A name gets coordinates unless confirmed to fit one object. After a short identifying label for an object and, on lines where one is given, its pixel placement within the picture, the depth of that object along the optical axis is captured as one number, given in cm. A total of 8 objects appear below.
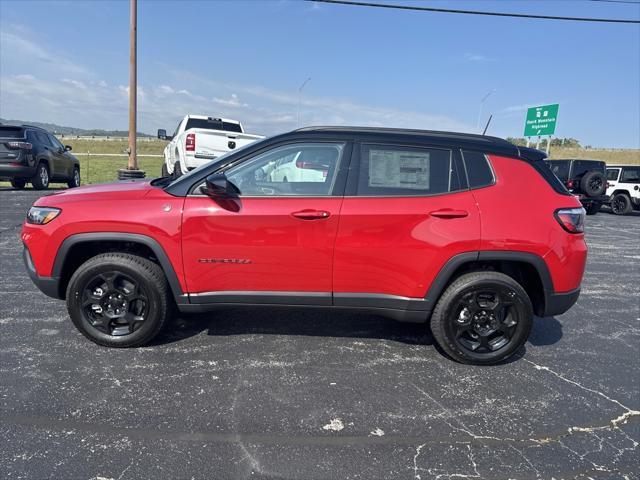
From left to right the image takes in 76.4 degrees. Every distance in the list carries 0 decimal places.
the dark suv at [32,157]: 1074
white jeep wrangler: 1485
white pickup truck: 936
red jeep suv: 308
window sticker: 316
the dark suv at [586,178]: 1356
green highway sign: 2433
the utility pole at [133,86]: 1327
